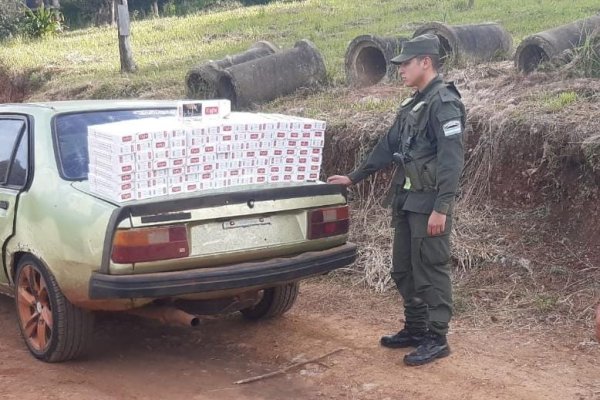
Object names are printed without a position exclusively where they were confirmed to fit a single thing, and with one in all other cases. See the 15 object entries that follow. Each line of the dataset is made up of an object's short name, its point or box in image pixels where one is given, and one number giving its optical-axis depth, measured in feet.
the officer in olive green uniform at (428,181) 14.78
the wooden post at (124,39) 47.11
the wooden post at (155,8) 95.15
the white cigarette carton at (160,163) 14.01
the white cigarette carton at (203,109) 14.76
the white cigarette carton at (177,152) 14.14
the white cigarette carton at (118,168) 13.65
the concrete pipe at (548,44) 27.86
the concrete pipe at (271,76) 33.17
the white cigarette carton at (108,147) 13.58
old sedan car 13.84
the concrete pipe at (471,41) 31.35
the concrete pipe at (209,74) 34.06
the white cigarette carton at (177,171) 14.25
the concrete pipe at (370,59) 32.81
